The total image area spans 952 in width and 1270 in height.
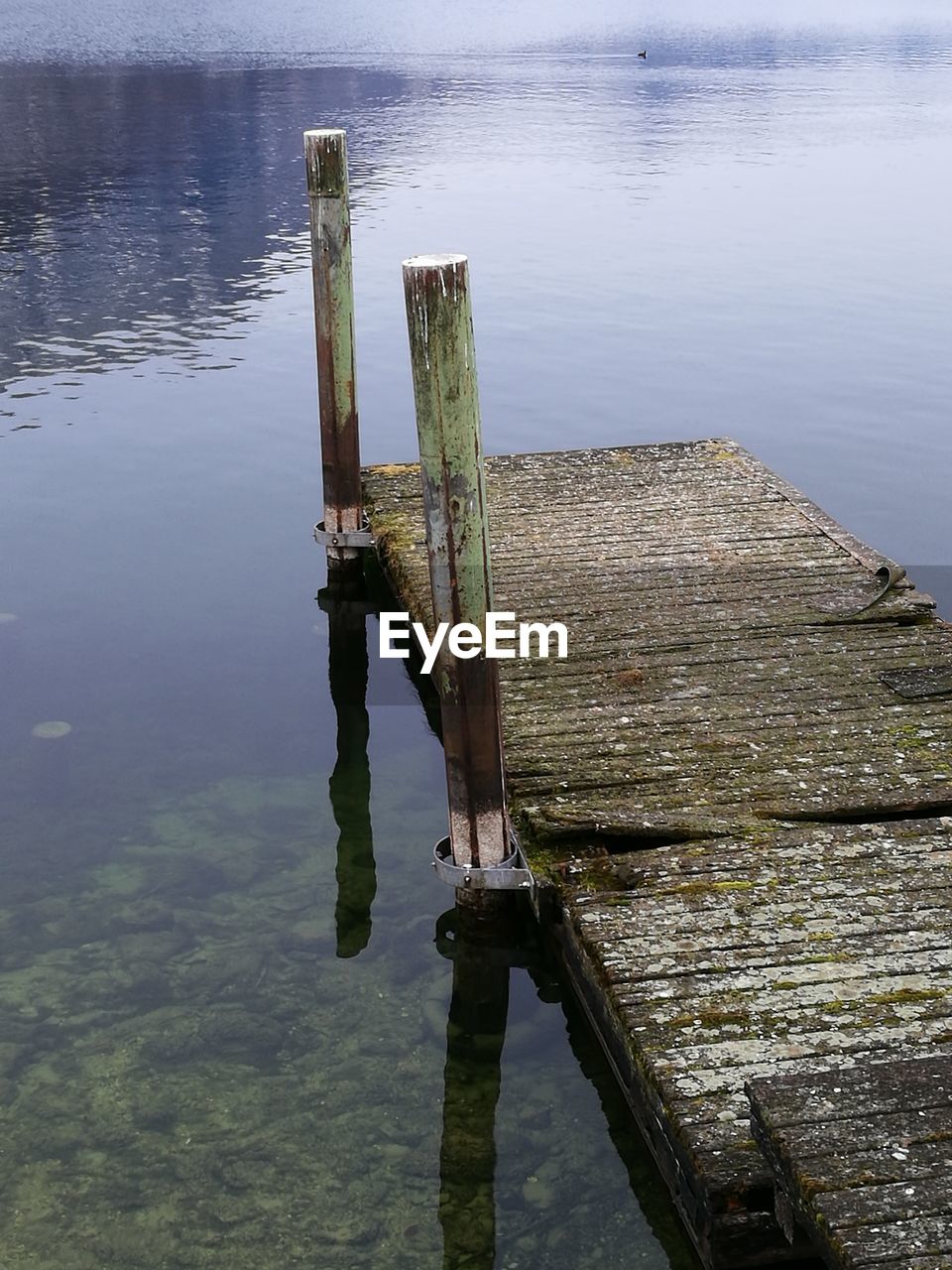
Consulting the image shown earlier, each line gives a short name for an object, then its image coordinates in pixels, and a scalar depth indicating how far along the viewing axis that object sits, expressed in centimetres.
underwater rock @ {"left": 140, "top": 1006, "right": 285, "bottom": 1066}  660
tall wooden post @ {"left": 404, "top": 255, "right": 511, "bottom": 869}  627
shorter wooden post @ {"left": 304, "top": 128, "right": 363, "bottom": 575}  1043
